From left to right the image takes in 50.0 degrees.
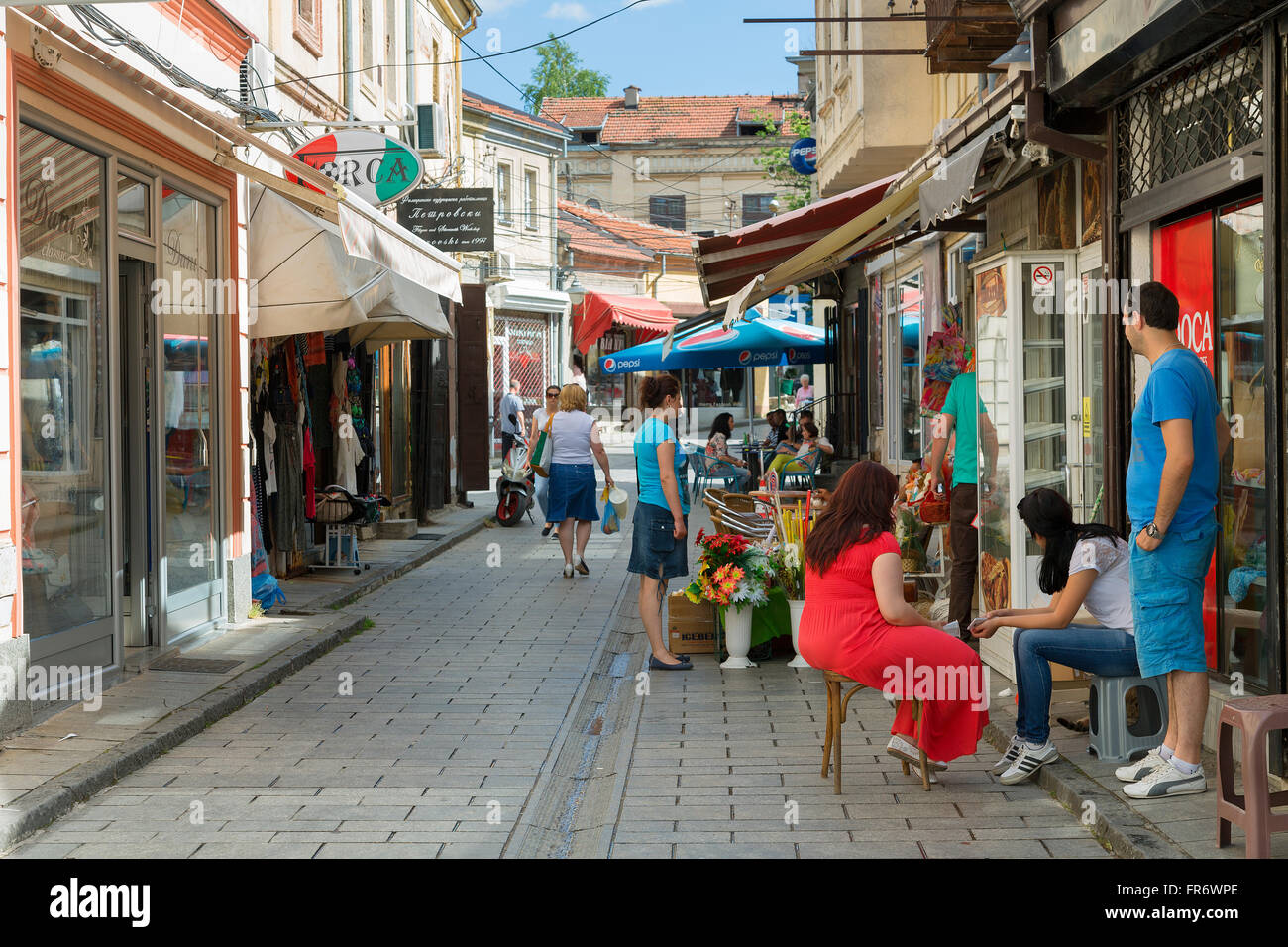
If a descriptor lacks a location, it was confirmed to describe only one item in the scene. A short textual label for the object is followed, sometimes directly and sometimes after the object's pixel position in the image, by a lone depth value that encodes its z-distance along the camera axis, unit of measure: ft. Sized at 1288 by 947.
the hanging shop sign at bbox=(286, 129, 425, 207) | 36.91
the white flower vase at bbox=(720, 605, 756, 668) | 29.43
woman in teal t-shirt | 29.14
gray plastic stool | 19.17
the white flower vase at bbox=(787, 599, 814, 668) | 28.58
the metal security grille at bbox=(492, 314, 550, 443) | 113.50
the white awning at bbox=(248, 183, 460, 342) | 34.73
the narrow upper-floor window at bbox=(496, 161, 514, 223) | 112.68
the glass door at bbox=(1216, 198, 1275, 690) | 19.54
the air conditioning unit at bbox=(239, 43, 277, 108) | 34.65
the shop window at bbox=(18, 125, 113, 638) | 23.34
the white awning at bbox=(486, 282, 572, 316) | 109.29
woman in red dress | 18.81
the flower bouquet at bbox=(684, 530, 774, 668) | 29.09
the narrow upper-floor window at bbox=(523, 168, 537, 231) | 116.88
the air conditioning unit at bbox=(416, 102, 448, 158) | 57.67
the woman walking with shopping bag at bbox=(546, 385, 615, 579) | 43.34
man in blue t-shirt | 16.96
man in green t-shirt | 28.35
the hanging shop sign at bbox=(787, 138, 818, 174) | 66.33
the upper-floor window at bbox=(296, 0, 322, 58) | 41.65
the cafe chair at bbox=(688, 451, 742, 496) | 67.05
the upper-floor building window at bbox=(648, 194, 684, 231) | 177.58
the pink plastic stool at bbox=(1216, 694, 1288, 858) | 14.34
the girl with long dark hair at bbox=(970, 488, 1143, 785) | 18.84
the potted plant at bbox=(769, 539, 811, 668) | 29.19
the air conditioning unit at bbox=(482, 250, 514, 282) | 107.84
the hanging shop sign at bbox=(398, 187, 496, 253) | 59.00
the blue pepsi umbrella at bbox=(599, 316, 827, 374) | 62.23
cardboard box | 30.66
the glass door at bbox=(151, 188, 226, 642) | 30.04
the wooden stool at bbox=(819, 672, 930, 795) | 19.20
